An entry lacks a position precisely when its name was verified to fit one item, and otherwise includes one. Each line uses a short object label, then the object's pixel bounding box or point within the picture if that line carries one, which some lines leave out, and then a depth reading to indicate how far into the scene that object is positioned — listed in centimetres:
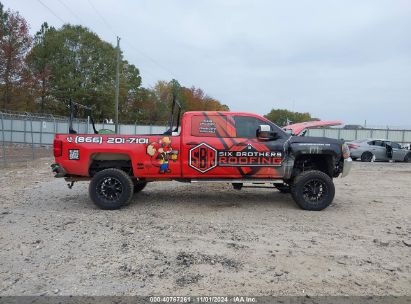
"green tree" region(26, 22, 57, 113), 4050
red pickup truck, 743
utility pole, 3245
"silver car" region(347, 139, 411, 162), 2152
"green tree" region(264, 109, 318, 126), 8960
